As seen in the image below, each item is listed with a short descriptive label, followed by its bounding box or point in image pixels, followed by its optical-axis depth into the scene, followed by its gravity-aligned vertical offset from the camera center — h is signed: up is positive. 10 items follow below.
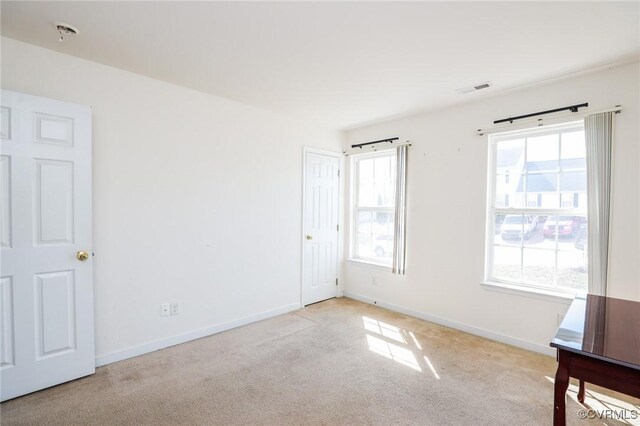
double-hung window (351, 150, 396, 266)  4.28 +0.03
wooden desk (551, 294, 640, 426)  1.24 -0.59
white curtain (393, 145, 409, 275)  3.90 -0.06
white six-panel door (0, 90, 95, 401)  2.11 -0.29
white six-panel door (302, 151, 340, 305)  4.21 -0.27
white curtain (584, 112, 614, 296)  2.52 +0.13
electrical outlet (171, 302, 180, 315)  2.99 -0.99
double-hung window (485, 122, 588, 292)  2.80 +0.01
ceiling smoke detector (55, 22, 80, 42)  2.01 +1.16
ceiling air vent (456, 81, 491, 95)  2.89 +1.16
